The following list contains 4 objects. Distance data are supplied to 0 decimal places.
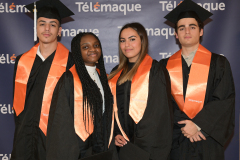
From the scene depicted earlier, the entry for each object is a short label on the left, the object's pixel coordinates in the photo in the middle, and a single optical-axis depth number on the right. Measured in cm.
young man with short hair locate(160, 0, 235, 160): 235
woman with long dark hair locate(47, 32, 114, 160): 204
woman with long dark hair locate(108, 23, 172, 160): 218
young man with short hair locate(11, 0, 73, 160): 249
